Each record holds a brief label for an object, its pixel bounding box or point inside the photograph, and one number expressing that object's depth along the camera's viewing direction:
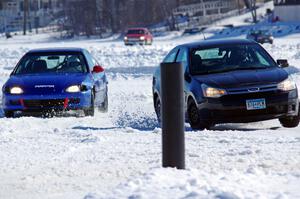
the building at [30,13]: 126.56
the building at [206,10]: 95.00
